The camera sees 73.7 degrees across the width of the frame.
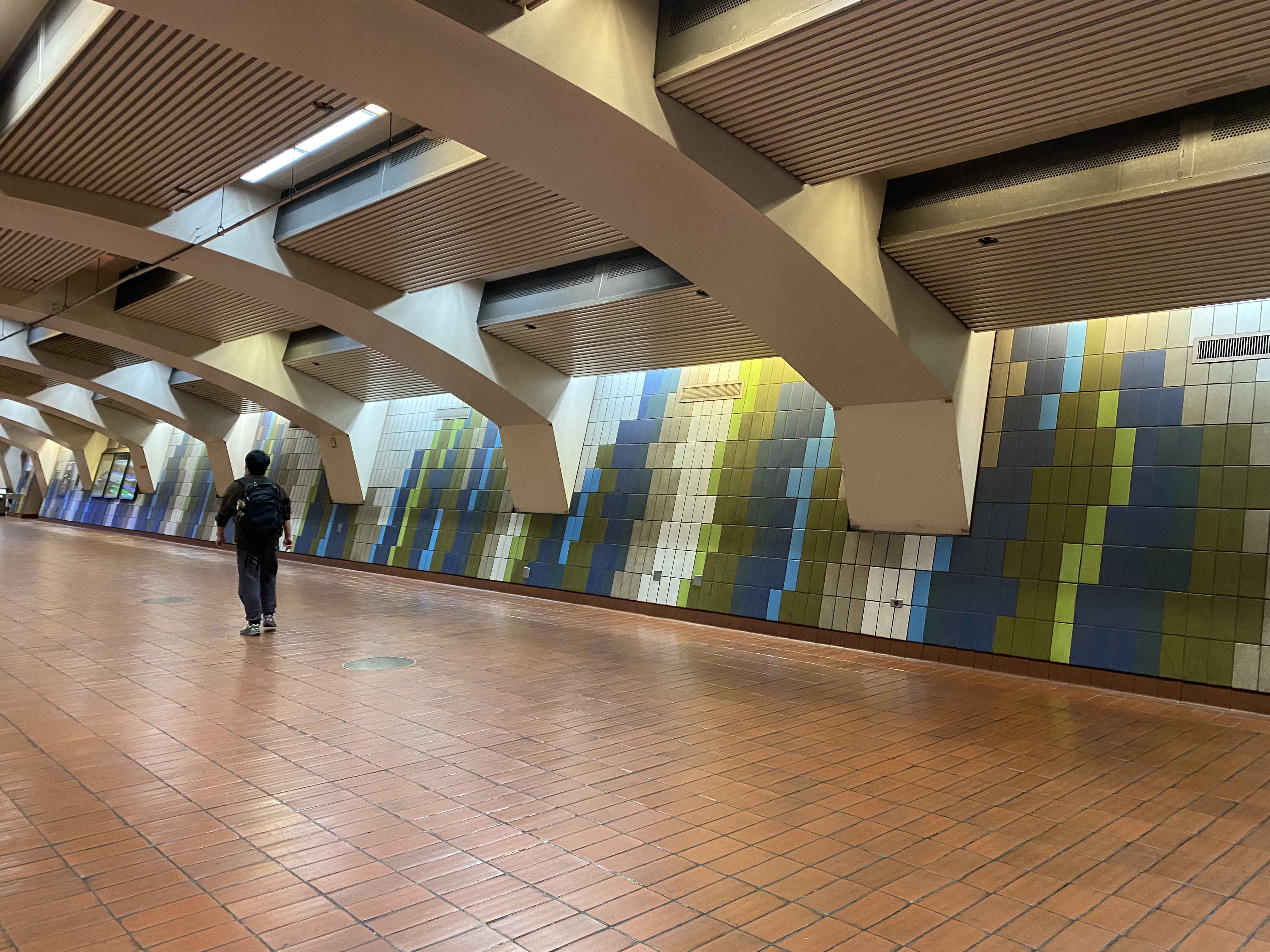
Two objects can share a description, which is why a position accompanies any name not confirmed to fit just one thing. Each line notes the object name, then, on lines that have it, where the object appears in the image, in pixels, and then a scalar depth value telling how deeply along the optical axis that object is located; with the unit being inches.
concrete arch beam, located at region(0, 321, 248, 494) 650.2
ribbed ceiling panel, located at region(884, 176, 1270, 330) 218.5
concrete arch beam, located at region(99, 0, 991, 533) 182.9
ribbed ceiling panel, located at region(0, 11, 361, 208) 224.1
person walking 276.5
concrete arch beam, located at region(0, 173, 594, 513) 324.8
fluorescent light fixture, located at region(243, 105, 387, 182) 261.9
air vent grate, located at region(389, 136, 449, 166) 277.7
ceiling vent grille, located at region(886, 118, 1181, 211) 217.8
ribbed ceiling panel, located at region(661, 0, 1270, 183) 161.0
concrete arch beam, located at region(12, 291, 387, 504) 505.7
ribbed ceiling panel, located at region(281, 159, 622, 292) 277.6
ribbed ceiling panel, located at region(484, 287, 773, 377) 347.9
